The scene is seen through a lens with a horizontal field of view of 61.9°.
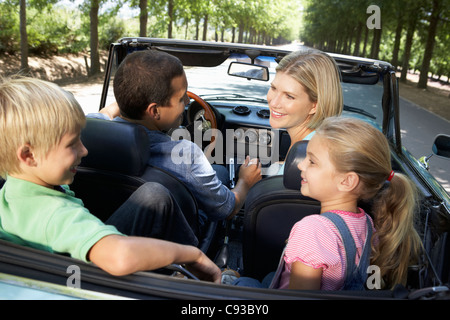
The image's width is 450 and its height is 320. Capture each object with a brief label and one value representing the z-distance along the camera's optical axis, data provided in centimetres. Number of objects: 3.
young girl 149
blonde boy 121
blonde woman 241
